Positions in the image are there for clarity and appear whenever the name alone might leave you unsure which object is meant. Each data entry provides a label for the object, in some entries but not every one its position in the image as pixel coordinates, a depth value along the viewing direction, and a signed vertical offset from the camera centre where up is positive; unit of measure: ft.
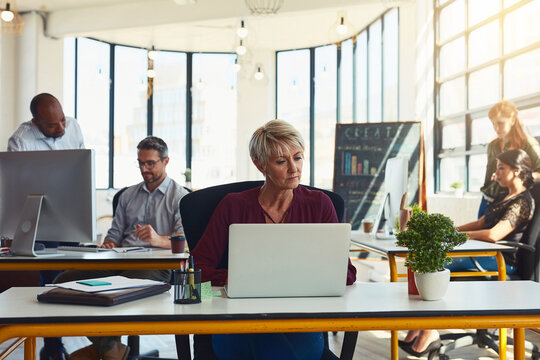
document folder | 4.84 -1.04
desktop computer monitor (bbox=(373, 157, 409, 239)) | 16.74 -0.09
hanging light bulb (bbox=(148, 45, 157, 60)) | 26.45 +5.66
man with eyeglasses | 10.85 -0.49
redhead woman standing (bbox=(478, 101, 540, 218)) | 13.43 +0.99
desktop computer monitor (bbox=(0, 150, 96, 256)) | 7.93 -0.28
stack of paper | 5.09 -1.00
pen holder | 4.97 -0.98
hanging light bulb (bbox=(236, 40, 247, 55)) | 23.13 +5.17
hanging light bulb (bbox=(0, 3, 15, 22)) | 19.33 +5.45
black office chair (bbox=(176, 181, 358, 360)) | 7.03 -0.35
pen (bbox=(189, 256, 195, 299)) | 4.98 -0.93
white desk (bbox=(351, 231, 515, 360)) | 8.76 -1.17
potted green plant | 5.11 -0.64
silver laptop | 4.83 -0.69
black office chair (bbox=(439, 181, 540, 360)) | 10.33 -1.61
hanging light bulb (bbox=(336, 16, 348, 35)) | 18.68 +4.90
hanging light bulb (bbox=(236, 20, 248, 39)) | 20.20 +5.13
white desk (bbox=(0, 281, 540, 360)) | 4.46 -1.11
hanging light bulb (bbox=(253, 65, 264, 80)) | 27.66 +4.97
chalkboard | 19.36 +0.67
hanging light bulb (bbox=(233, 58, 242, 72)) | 26.50 +5.11
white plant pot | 5.09 -0.94
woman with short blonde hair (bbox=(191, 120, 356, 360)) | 6.54 -0.28
